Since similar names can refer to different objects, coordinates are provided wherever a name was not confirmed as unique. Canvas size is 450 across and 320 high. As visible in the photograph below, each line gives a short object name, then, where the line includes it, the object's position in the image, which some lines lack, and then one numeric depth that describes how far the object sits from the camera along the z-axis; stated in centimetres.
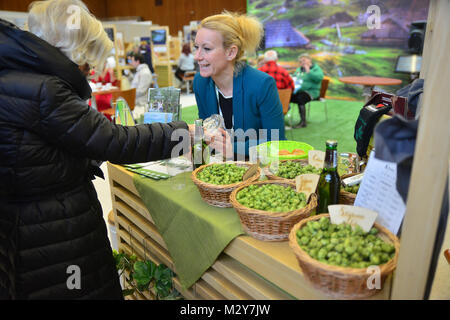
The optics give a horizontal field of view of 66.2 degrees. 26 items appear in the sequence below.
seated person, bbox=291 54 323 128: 640
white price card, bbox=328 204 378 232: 94
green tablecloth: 119
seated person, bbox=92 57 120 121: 565
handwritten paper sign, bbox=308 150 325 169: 136
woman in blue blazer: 193
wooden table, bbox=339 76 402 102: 618
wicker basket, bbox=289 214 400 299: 81
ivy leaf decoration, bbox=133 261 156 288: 158
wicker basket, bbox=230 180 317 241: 102
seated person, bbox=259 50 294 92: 569
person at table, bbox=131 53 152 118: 647
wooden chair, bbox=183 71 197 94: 1031
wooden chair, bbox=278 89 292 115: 496
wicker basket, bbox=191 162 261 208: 125
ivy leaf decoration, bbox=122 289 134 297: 169
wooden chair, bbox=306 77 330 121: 658
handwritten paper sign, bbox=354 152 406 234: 98
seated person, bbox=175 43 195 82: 1055
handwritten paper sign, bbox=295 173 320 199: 112
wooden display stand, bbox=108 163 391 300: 98
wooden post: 68
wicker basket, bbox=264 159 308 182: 131
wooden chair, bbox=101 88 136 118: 505
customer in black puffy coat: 105
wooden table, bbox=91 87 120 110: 552
